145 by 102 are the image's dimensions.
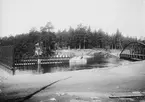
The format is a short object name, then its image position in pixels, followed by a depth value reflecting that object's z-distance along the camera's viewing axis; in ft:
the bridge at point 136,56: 82.14
